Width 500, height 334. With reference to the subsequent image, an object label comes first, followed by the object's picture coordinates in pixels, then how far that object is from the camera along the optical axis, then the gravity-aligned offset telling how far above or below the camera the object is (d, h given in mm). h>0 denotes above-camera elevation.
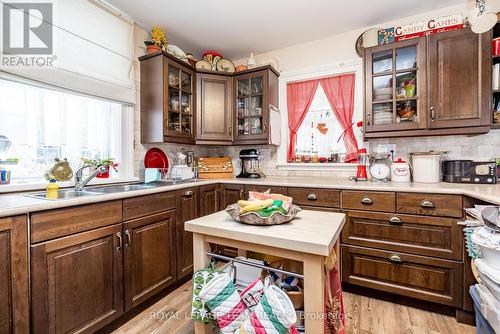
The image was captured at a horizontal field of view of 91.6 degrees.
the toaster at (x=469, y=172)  1846 -64
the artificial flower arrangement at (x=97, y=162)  1848 +33
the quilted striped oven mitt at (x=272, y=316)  854 -539
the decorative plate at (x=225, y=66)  3018 +1250
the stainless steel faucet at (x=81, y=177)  1824 -81
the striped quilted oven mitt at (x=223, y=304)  996 -575
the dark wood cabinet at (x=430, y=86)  1883 +662
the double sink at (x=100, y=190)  1660 -185
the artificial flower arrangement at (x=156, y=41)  2416 +1250
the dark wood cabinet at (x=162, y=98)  2406 +703
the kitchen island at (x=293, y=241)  905 -306
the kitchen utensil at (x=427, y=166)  2066 -18
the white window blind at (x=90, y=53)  1812 +957
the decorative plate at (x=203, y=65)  2888 +1208
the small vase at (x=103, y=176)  2177 -87
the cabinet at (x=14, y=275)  1089 -502
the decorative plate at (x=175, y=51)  2613 +1240
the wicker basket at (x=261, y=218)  1112 -247
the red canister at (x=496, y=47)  1833 +885
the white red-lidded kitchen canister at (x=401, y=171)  2189 -62
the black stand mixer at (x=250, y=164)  2889 +15
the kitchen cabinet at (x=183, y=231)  2119 -558
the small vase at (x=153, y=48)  2416 +1173
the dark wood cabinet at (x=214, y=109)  2873 +684
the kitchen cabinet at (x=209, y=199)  2405 -347
